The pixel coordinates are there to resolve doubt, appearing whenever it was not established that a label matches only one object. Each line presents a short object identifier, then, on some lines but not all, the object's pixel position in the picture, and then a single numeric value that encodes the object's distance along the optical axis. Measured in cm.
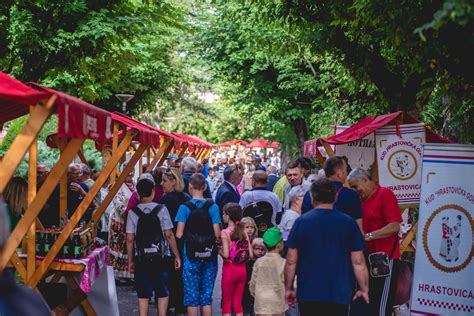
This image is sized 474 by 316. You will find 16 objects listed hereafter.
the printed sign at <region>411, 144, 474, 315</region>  805
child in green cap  870
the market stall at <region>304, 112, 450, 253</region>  1050
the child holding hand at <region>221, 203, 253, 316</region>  981
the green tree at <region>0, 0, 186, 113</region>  1548
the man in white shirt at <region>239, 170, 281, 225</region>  1106
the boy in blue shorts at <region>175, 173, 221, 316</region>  983
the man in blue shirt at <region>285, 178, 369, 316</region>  691
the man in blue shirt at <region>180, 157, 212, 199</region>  1378
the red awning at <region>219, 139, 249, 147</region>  6688
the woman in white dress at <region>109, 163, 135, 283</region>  1302
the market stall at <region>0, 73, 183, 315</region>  603
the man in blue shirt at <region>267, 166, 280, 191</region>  1677
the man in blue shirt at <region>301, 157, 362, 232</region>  812
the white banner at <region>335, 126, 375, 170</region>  1248
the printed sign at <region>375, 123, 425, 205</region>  1050
